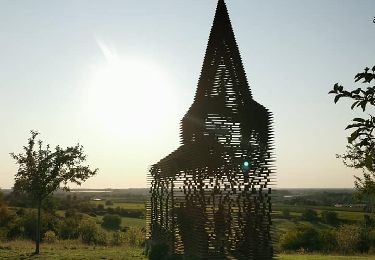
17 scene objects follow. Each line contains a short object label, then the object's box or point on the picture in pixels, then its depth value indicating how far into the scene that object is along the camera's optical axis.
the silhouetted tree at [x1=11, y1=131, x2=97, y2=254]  25.22
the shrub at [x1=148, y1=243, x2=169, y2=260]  17.45
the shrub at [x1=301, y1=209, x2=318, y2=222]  76.50
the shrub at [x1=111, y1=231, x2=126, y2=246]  34.38
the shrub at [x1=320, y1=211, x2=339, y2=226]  72.43
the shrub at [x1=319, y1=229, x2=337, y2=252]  36.91
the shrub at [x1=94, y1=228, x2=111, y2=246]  34.55
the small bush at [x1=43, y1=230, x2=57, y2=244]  33.12
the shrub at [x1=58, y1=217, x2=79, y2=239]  41.25
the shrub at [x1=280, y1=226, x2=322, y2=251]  39.72
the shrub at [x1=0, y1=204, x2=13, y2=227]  45.25
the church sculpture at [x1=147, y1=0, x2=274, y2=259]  14.28
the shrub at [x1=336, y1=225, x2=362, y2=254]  35.14
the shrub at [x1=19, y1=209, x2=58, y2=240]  40.81
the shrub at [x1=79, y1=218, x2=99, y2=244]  36.17
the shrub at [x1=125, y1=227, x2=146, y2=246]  33.28
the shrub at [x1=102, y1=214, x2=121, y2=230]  65.38
